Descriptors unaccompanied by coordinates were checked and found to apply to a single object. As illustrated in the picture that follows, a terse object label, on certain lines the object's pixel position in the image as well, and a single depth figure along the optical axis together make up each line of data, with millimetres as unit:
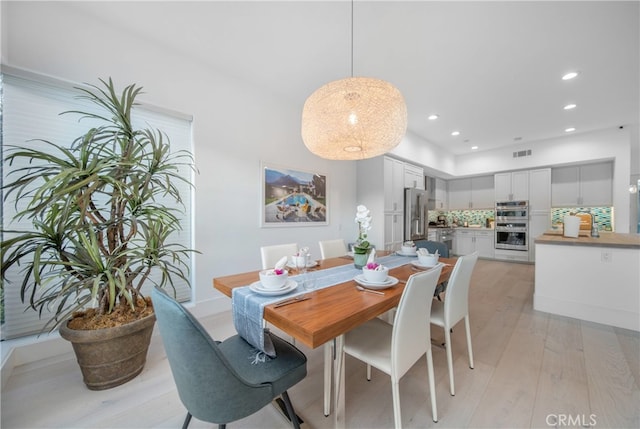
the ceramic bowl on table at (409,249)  2445
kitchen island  2479
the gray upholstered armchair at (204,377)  831
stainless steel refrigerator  4715
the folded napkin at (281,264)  1386
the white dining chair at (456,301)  1603
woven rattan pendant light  1877
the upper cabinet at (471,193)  6348
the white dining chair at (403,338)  1164
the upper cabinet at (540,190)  5297
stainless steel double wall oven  5539
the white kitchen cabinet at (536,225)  5312
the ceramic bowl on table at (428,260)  1969
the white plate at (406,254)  2445
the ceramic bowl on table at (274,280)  1340
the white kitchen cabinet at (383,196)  4238
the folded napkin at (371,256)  1744
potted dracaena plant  1414
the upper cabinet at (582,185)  4879
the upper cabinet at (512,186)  5586
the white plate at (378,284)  1463
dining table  1002
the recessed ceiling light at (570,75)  2750
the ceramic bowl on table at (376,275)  1488
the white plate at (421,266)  1932
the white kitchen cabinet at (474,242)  6051
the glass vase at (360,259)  1941
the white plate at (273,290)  1321
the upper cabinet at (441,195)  6625
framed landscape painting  3207
